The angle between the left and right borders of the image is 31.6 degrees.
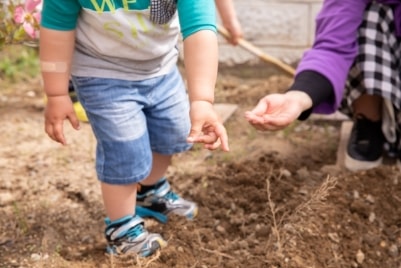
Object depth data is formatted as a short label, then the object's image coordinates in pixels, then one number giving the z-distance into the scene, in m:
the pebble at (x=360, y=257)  1.86
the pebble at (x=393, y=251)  1.90
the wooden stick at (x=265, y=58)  3.05
